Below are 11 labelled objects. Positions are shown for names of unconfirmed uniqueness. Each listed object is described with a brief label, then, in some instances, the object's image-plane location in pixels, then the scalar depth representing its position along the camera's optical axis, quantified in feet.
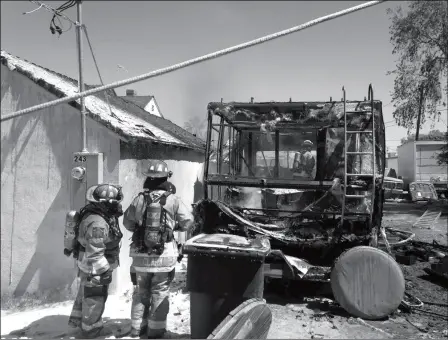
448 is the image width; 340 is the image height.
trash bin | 11.87
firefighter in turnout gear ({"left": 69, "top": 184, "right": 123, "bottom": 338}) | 13.10
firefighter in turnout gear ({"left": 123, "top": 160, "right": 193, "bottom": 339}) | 13.57
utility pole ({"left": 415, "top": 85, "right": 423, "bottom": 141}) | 61.58
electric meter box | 18.19
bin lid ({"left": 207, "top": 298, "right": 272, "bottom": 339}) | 7.98
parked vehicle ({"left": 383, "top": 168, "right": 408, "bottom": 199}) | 69.79
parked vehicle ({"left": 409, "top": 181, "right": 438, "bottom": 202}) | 67.00
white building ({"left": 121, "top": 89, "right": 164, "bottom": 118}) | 87.74
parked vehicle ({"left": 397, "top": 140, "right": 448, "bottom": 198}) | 72.28
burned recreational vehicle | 18.20
